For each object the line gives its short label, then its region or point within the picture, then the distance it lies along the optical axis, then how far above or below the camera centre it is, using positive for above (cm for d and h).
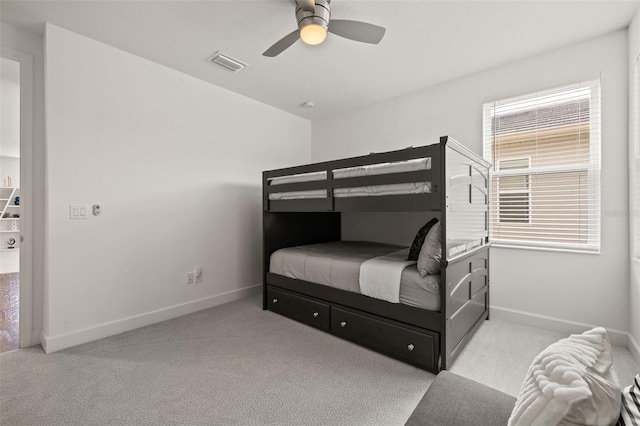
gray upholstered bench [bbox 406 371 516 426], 85 -63
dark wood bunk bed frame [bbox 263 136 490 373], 191 -54
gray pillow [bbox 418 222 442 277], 199 -31
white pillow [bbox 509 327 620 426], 55 -37
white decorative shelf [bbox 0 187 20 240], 550 +6
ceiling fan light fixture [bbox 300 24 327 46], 170 +107
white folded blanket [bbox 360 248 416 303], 210 -50
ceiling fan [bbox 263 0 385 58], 171 +117
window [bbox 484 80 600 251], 243 +41
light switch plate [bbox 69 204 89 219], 230 +1
